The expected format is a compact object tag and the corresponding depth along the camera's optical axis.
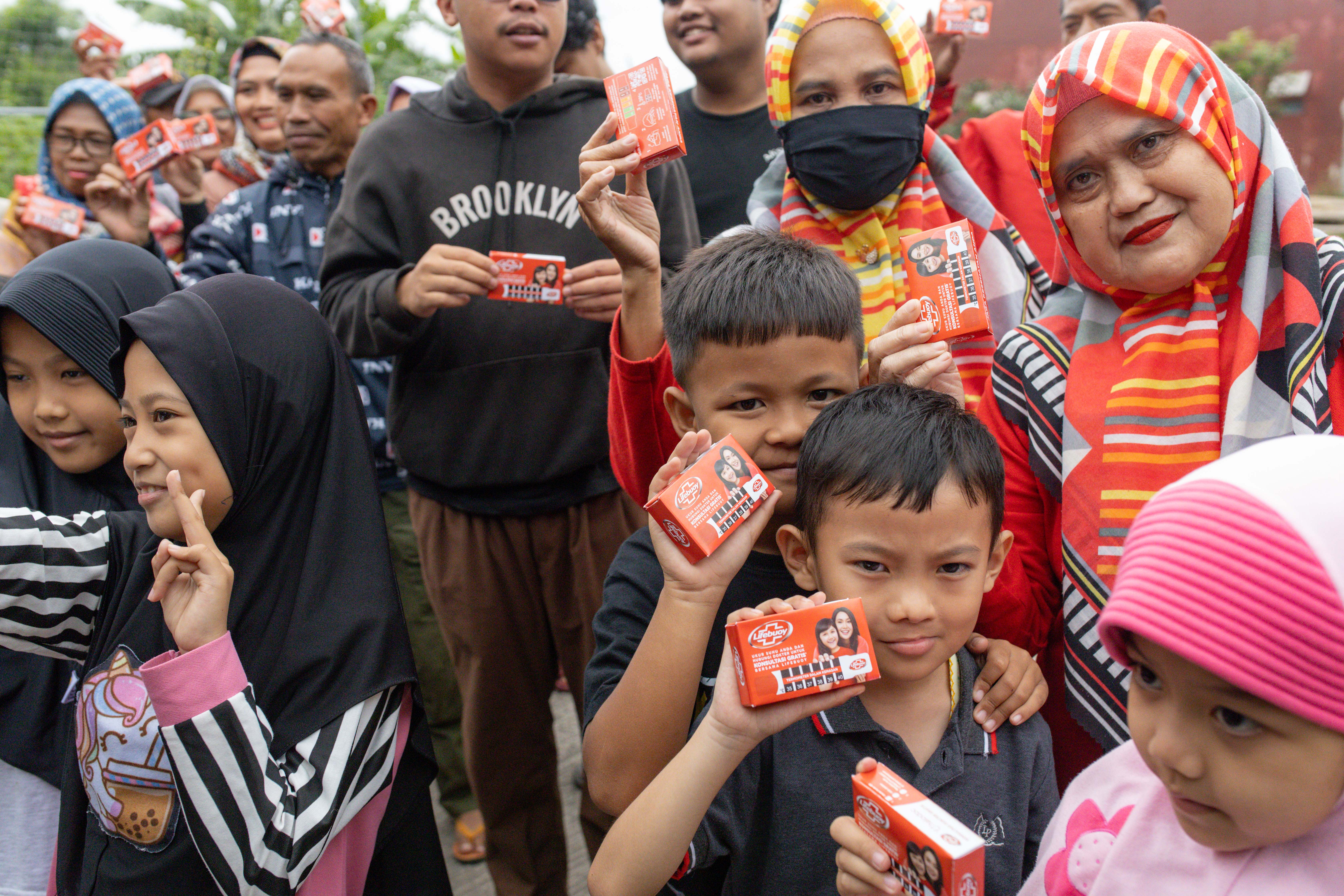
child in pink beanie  0.97
